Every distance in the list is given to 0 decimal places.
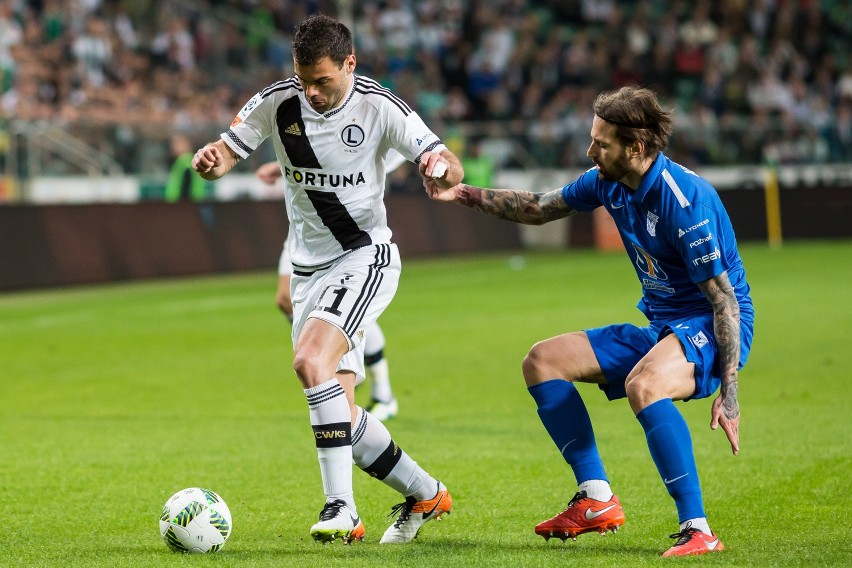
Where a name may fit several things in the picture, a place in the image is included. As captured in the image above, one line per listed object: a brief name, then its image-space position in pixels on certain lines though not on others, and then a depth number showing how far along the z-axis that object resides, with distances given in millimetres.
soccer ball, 11133
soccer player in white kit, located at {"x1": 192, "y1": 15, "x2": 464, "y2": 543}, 11602
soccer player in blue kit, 10906
